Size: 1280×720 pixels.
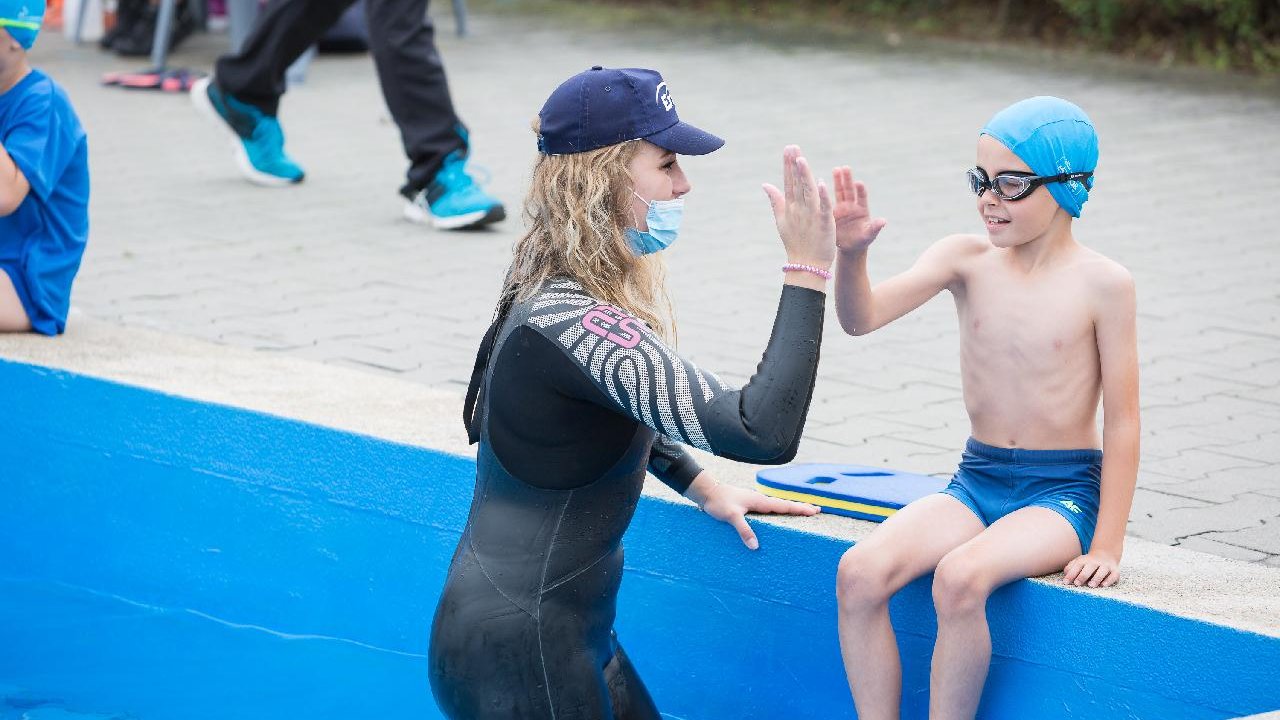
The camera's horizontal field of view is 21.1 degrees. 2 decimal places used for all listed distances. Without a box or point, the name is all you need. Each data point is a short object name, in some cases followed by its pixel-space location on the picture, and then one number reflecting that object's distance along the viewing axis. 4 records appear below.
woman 5.43
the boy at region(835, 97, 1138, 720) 6.20
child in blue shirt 9.35
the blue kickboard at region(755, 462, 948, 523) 7.05
